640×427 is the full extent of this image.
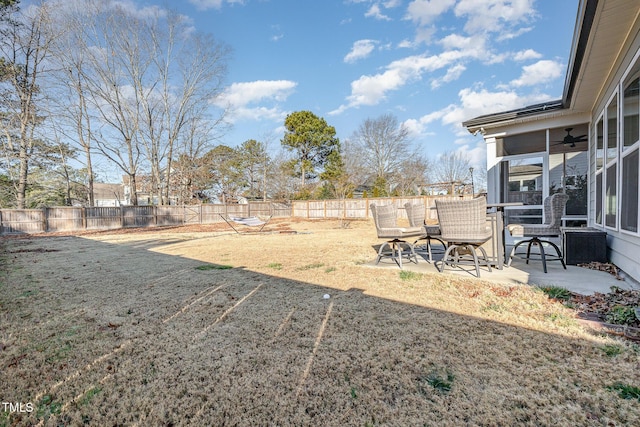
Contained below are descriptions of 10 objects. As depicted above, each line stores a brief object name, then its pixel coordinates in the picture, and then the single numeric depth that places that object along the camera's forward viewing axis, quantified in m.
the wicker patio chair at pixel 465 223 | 3.23
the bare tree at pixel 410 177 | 23.19
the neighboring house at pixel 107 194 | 31.15
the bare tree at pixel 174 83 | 18.11
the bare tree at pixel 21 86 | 12.93
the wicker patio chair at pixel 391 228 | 3.95
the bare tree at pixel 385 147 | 23.59
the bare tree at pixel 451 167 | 26.03
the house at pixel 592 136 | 2.94
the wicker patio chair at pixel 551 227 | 3.57
